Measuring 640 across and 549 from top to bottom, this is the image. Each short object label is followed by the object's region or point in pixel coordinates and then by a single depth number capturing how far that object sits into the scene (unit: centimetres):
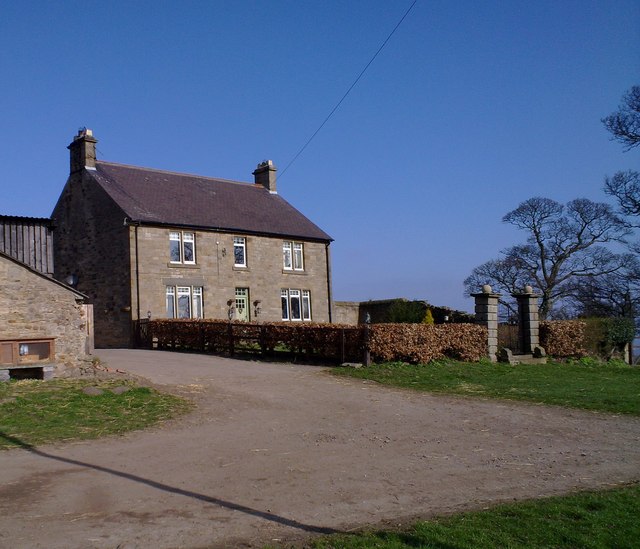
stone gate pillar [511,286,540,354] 2325
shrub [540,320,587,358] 2392
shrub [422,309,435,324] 3275
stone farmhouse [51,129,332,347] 3020
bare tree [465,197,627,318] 3888
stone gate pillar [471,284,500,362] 2197
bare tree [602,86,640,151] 2580
